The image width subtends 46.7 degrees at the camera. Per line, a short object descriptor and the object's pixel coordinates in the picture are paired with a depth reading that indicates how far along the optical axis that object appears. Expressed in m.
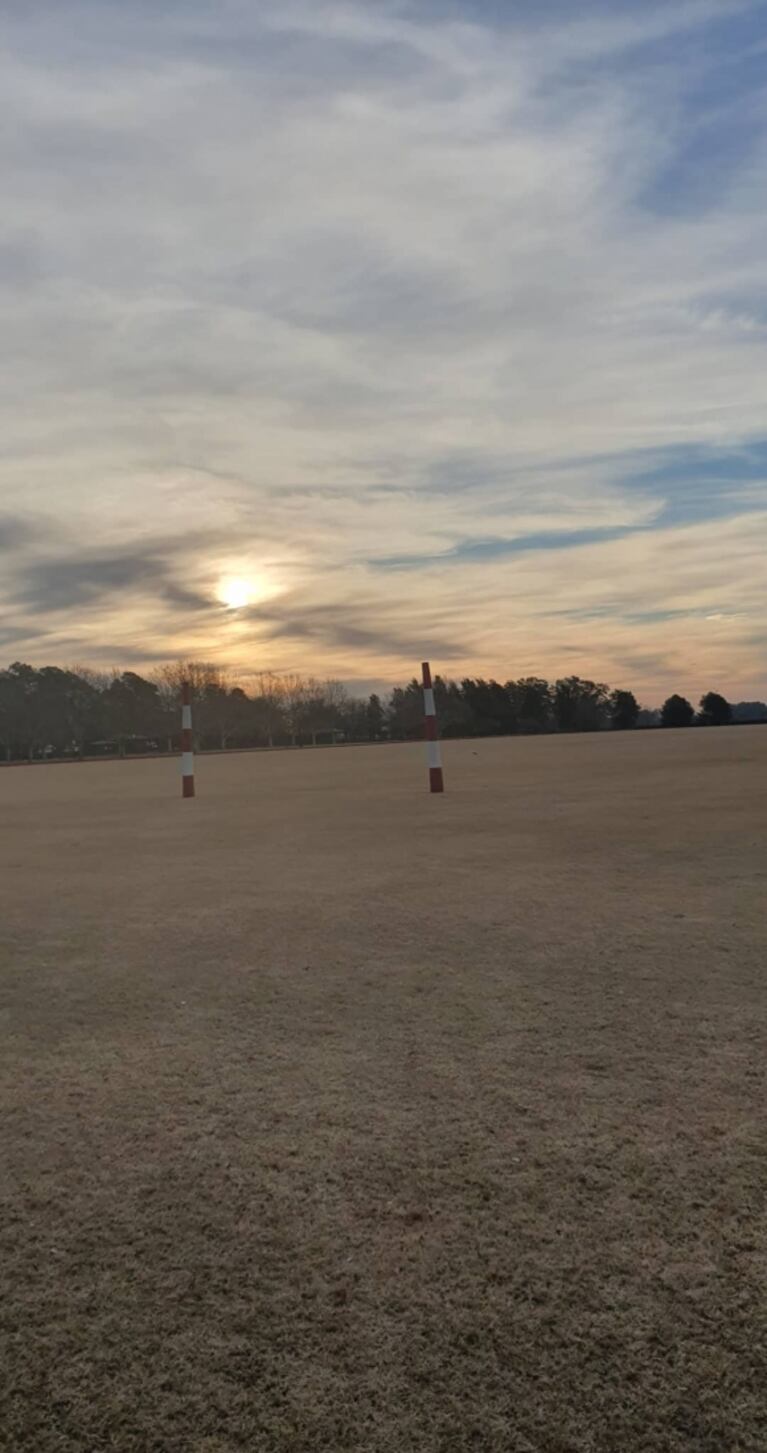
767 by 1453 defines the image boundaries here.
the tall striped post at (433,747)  13.58
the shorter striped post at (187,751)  14.95
